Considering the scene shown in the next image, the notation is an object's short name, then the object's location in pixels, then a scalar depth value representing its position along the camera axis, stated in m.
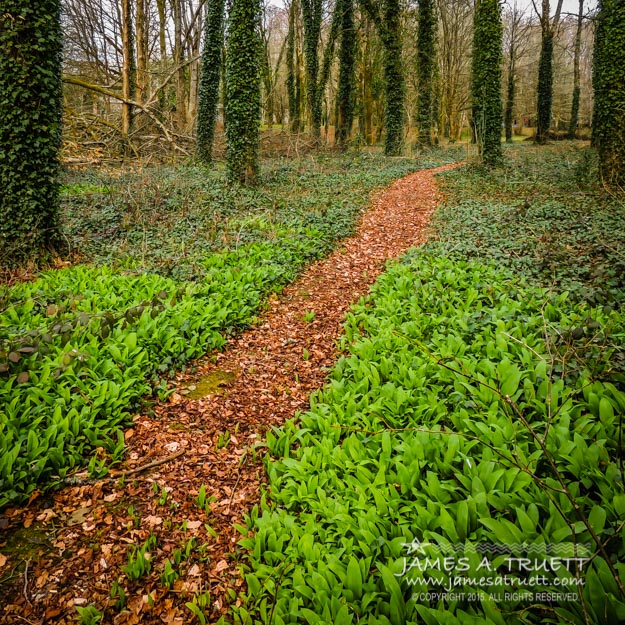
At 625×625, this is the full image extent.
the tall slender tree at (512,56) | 28.89
